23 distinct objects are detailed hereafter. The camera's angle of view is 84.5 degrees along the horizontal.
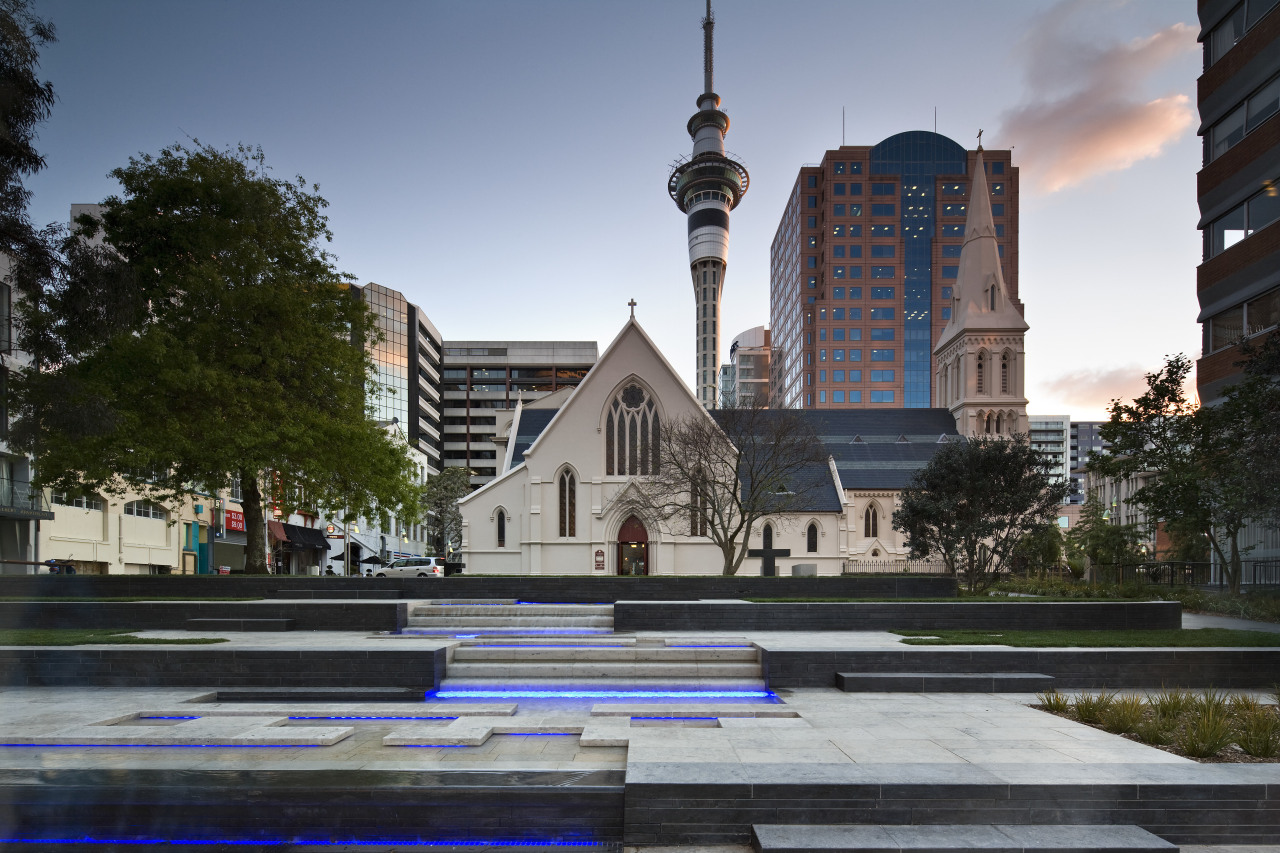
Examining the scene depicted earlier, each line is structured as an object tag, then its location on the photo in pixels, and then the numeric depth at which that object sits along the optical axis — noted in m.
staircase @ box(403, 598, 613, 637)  15.55
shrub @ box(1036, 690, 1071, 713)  9.11
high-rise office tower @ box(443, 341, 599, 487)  107.69
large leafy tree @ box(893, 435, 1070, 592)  24.28
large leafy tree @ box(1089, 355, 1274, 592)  20.39
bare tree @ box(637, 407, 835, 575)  31.53
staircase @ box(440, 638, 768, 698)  11.18
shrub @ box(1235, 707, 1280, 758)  6.86
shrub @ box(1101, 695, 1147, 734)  7.88
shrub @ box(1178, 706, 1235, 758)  6.89
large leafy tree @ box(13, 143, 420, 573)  19.91
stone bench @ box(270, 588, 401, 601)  19.48
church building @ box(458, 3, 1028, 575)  38.41
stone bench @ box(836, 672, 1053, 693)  10.72
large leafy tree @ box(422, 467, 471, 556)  75.12
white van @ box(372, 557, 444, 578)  40.06
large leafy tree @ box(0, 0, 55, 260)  10.27
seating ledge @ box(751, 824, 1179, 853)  5.30
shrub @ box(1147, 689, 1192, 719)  8.19
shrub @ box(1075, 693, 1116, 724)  8.43
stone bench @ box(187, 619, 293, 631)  15.14
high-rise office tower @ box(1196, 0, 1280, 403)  25.58
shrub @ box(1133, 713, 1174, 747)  7.34
